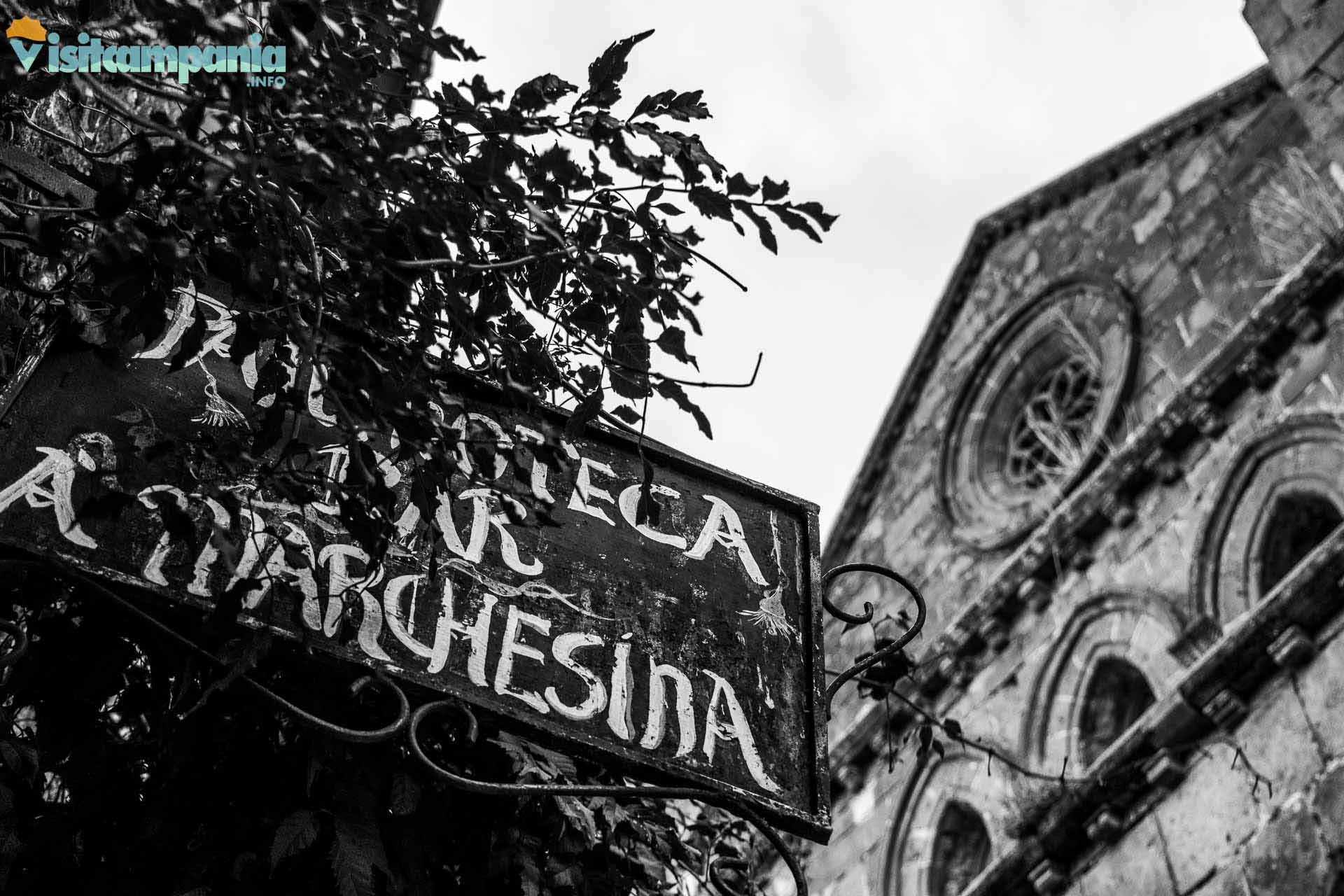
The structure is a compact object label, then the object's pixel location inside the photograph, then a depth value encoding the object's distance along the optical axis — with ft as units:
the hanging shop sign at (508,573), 7.97
